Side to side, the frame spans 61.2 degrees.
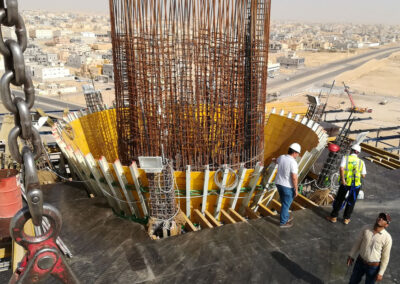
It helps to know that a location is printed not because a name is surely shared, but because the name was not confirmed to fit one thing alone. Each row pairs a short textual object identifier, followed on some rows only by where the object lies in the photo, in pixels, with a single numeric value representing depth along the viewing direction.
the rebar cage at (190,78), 7.76
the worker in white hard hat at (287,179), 6.78
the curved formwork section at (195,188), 7.86
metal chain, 1.79
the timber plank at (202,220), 7.51
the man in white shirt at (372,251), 4.79
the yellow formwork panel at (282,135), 10.87
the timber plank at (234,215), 7.95
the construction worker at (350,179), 6.95
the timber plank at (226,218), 7.66
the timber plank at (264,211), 8.14
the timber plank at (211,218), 7.72
